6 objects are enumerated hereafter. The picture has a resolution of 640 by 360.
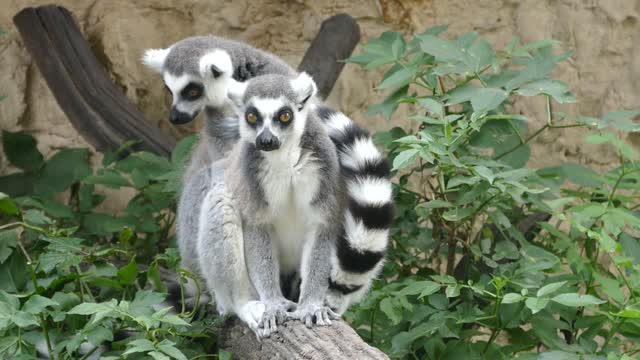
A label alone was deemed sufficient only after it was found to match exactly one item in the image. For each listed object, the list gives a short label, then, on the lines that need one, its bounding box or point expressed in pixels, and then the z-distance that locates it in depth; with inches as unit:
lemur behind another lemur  305.3
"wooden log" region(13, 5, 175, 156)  462.0
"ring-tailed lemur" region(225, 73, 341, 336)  308.7
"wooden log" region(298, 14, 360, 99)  460.9
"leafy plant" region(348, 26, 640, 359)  335.0
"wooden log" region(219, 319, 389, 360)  269.7
